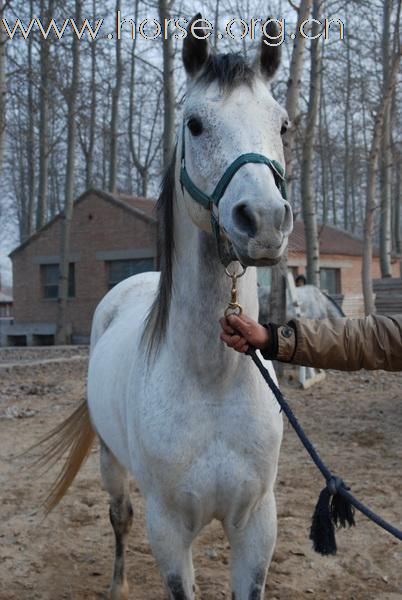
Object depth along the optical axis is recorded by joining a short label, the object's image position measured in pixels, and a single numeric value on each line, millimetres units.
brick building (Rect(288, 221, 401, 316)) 21203
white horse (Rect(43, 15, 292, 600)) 1792
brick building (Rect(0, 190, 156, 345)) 18422
